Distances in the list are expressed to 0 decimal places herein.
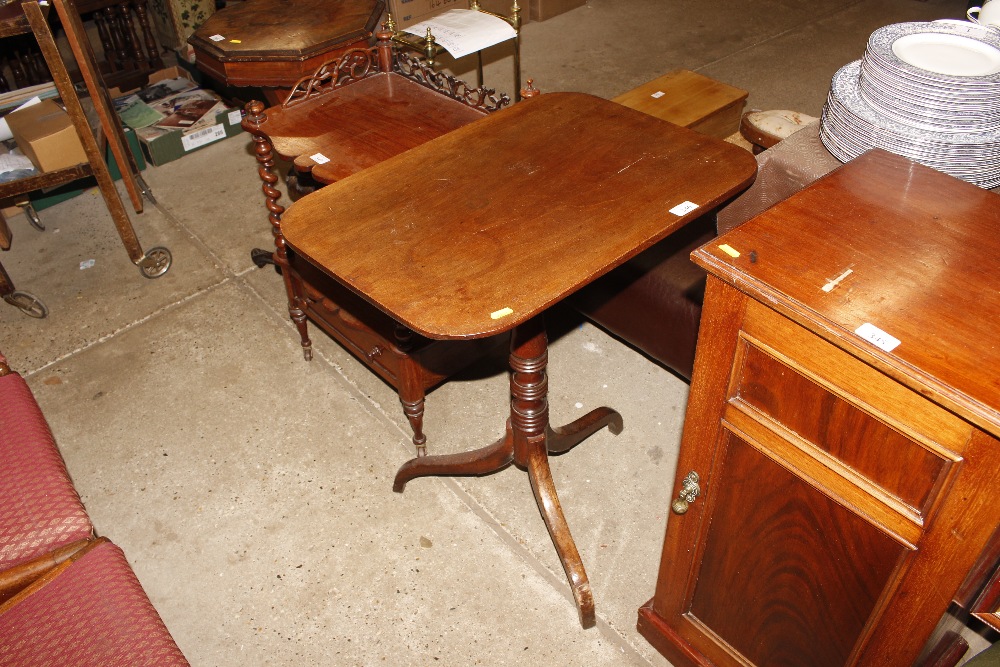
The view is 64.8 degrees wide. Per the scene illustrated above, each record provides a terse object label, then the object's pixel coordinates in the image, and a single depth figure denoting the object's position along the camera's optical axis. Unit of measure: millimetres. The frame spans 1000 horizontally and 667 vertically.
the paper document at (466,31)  2805
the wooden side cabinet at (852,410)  1049
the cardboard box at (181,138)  3830
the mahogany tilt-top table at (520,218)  1466
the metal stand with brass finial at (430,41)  2887
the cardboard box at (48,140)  2898
